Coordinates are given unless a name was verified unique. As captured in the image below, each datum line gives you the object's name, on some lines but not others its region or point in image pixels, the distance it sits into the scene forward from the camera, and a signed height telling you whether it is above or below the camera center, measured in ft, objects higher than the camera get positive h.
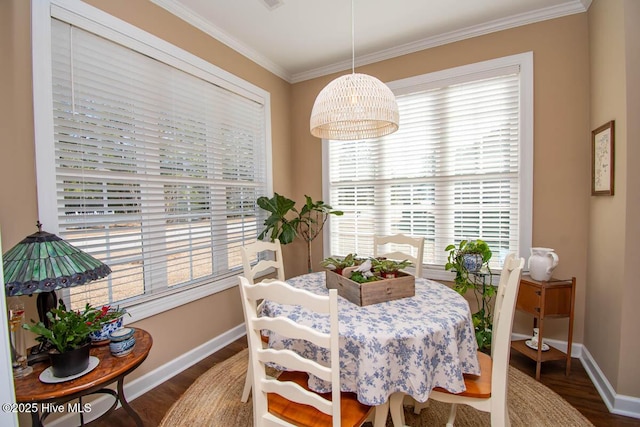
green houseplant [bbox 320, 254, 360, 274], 6.13 -1.31
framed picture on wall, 6.28 +0.97
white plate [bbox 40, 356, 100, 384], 3.95 -2.41
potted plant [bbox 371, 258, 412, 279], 5.61 -1.31
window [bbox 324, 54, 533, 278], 8.23 +1.19
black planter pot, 3.99 -2.22
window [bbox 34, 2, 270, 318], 5.47 +1.11
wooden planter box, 5.04 -1.60
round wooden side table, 3.71 -2.44
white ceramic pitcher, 7.06 -1.56
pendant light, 5.23 +1.88
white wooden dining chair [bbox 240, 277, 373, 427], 3.42 -2.13
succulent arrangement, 5.44 -1.34
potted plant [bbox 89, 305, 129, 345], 4.79 -2.08
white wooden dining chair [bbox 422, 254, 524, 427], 4.08 -2.69
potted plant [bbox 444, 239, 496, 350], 7.50 -1.96
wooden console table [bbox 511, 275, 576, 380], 6.90 -2.55
